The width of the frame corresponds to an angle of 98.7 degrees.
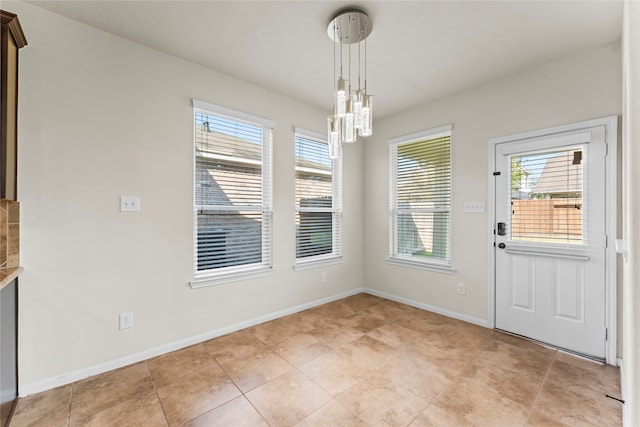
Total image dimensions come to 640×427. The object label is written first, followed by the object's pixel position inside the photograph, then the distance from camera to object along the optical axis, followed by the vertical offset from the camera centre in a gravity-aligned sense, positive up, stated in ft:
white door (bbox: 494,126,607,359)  7.73 -0.85
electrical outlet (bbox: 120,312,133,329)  7.36 -2.92
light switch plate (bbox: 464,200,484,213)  9.95 +0.16
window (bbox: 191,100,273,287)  8.93 +0.59
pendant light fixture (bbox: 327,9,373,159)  6.26 +2.54
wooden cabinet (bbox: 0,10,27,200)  5.33 +2.30
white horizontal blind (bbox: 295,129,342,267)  11.53 +0.43
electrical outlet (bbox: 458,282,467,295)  10.39 -2.94
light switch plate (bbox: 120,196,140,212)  7.36 +0.22
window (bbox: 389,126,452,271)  11.12 +0.53
